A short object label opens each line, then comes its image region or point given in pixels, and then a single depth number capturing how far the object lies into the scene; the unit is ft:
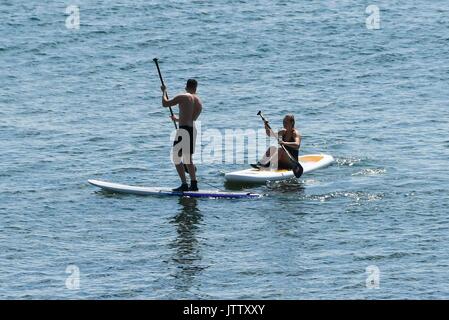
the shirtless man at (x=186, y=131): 80.74
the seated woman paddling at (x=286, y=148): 86.99
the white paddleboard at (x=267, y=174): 85.15
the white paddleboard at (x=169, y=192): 81.66
